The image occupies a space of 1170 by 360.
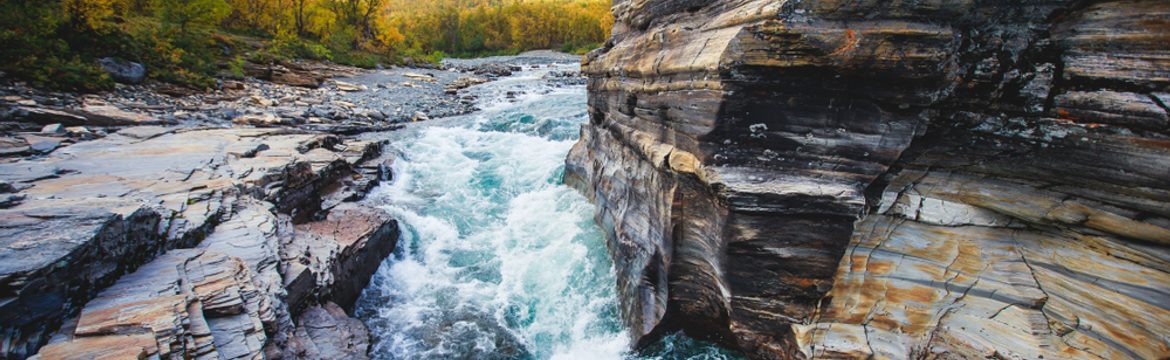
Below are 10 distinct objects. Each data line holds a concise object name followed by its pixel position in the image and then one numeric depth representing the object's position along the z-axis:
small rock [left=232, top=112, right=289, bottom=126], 15.09
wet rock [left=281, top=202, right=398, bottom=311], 6.99
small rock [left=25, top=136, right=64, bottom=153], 9.28
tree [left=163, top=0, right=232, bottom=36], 23.08
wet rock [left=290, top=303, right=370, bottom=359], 6.11
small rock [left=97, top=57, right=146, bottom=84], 16.03
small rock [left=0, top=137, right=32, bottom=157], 8.82
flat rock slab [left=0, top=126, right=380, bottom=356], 4.31
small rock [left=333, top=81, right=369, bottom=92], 25.23
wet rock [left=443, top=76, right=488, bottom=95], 28.23
